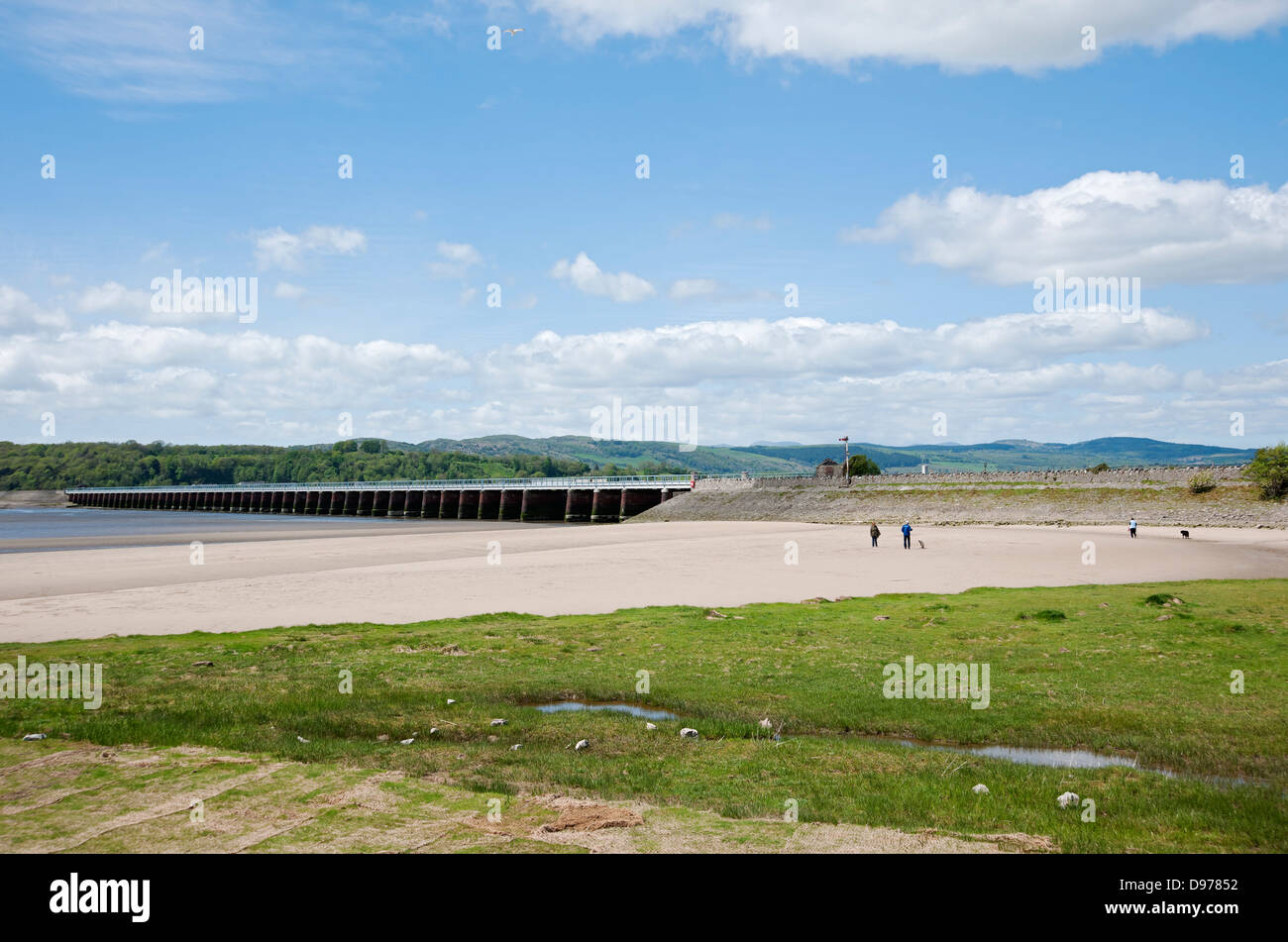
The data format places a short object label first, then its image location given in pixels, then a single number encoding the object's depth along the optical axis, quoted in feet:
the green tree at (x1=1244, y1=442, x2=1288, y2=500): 253.03
